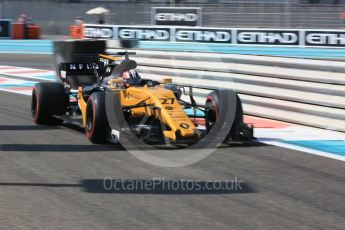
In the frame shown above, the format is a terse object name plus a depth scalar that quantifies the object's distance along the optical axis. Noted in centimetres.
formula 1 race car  1562
